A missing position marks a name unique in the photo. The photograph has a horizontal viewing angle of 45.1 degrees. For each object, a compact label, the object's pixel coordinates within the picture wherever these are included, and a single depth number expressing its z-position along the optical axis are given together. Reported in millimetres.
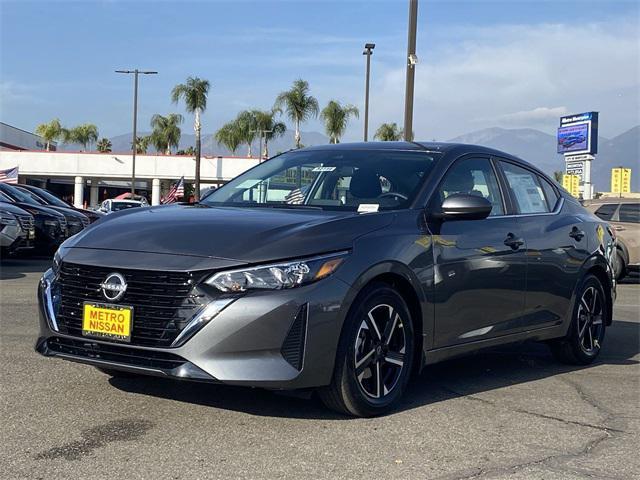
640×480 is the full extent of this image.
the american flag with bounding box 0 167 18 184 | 30006
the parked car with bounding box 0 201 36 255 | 12672
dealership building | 57250
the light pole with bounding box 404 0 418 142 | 17047
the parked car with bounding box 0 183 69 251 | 14633
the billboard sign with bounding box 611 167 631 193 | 71750
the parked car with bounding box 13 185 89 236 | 15336
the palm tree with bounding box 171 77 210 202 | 54500
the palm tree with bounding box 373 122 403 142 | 61844
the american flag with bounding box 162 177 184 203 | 36516
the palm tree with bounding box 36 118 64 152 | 85562
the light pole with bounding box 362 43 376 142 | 32531
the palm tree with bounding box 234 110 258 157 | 67812
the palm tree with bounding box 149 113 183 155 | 79500
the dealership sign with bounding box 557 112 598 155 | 52516
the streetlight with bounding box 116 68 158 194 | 47000
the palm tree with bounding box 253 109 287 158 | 67812
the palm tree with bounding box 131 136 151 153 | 91312
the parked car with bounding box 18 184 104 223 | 16727
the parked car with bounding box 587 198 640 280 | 14070
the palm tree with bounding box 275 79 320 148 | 54562
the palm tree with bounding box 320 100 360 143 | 55031
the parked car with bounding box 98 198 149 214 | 39478
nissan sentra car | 3977
